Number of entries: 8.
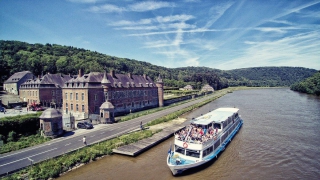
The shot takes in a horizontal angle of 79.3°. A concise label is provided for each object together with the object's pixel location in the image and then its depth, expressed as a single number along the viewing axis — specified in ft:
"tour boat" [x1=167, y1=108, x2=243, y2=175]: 64.39
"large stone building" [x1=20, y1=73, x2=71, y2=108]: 177.68
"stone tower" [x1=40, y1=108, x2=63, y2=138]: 94.73
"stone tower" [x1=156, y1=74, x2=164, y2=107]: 228.43
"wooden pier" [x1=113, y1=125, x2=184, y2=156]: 77.92
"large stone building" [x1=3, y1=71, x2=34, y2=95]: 225.35
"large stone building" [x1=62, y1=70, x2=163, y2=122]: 143.95
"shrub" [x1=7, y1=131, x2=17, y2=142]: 87.52
